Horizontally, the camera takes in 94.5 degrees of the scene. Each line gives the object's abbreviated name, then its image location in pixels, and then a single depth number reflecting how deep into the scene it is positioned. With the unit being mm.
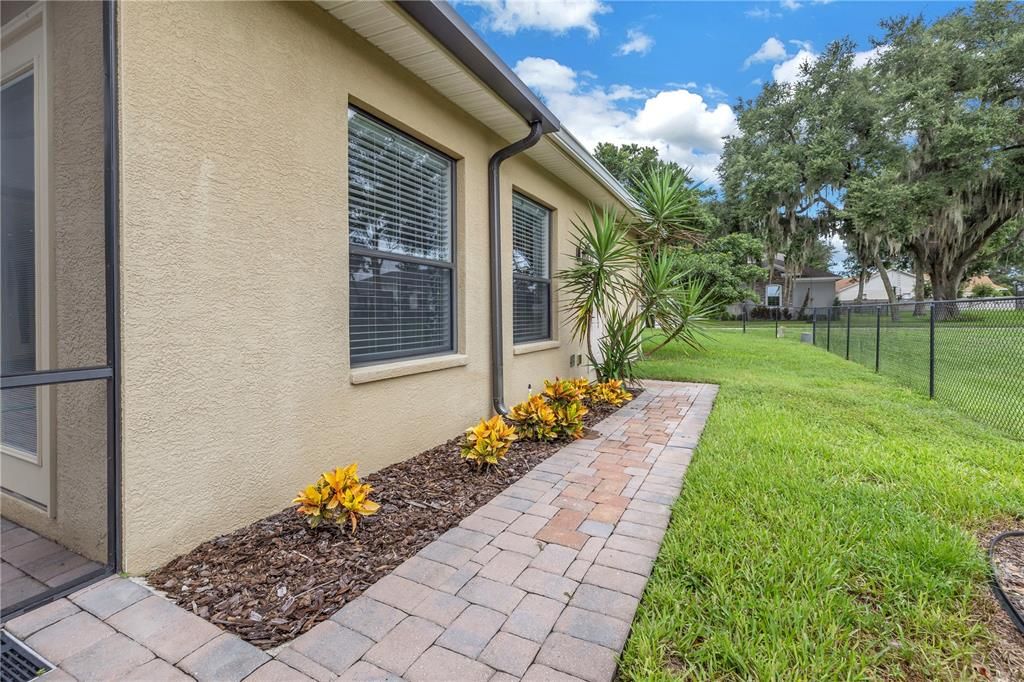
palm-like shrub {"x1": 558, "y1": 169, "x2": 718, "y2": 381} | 5543
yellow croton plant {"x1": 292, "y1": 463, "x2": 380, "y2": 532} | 2277
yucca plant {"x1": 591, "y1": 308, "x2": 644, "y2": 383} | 6066
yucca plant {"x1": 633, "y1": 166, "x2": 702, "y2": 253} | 6371
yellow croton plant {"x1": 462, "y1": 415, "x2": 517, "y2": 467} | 3248
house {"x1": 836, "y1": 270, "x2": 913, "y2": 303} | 45656
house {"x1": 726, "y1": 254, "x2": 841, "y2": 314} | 35906
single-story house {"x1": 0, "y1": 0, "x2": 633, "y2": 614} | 1895
